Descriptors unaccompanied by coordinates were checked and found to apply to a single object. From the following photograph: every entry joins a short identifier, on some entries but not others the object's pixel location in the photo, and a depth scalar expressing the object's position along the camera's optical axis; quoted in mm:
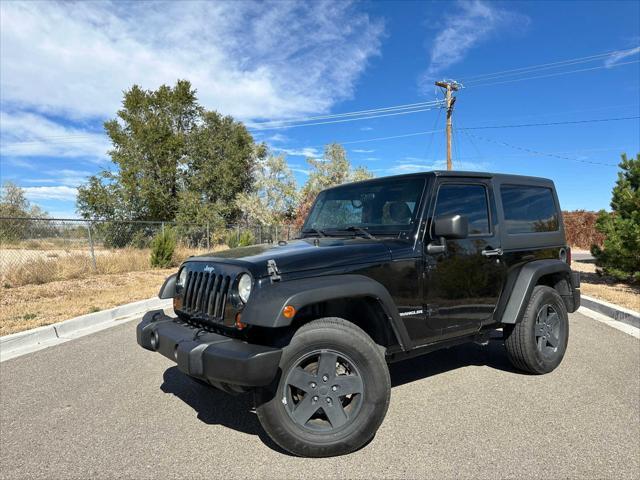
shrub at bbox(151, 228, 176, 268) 14781
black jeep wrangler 2816
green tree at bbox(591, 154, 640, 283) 9859
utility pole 22219
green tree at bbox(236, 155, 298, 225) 37781
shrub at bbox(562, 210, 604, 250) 29266
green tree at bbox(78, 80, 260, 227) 29344
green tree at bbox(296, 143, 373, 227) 41125
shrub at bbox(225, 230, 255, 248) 21766
